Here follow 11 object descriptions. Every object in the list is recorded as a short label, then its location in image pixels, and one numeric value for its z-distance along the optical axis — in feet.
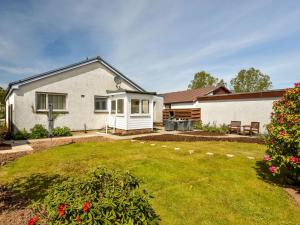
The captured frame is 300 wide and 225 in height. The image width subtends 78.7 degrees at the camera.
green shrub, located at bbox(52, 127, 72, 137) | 43.48
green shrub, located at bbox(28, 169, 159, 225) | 6.28
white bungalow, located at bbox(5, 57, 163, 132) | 41.68
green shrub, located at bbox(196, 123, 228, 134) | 53.01
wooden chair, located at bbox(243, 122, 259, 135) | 47.57
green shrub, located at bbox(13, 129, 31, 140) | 39.34
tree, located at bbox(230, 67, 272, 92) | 173.06
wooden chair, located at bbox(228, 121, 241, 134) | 50.70
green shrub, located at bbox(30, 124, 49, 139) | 41.14
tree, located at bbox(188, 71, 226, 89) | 177.47
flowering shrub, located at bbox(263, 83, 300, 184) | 15.03
